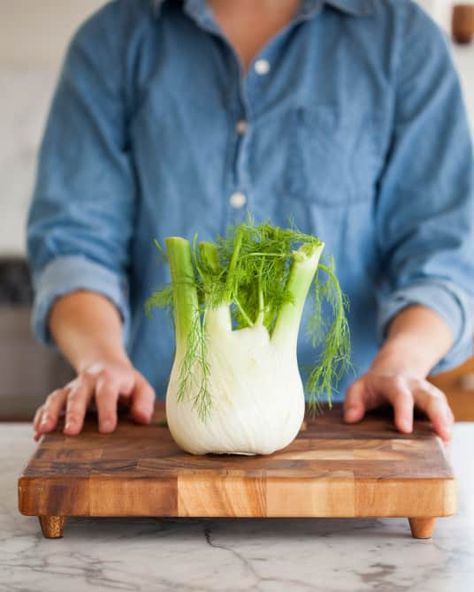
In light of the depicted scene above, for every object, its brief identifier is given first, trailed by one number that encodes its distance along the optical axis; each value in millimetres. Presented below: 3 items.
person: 1818
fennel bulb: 1361
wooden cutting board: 1336
